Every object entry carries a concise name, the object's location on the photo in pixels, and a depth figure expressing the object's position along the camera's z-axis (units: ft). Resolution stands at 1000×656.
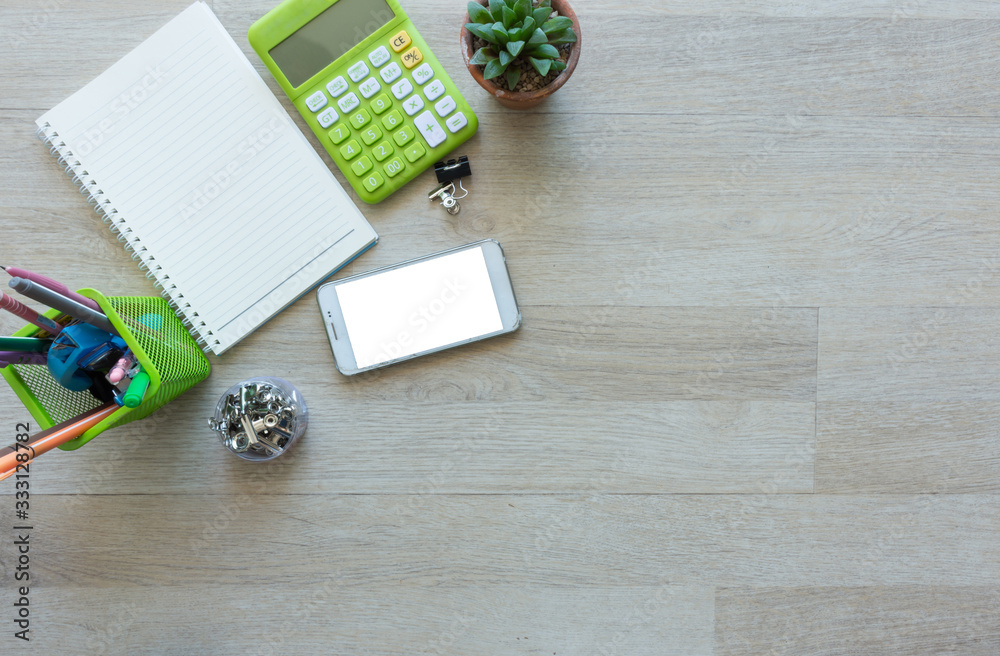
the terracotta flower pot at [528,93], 2.48
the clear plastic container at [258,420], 2.59
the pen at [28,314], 1.91
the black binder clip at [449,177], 2.70
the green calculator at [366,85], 2.65
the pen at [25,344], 2.14
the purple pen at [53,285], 1.93
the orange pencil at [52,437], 2.04
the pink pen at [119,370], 2.18
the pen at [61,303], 1.85
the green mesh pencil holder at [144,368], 2.25
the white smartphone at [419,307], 2.75
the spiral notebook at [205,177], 2.72
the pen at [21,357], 2.19
